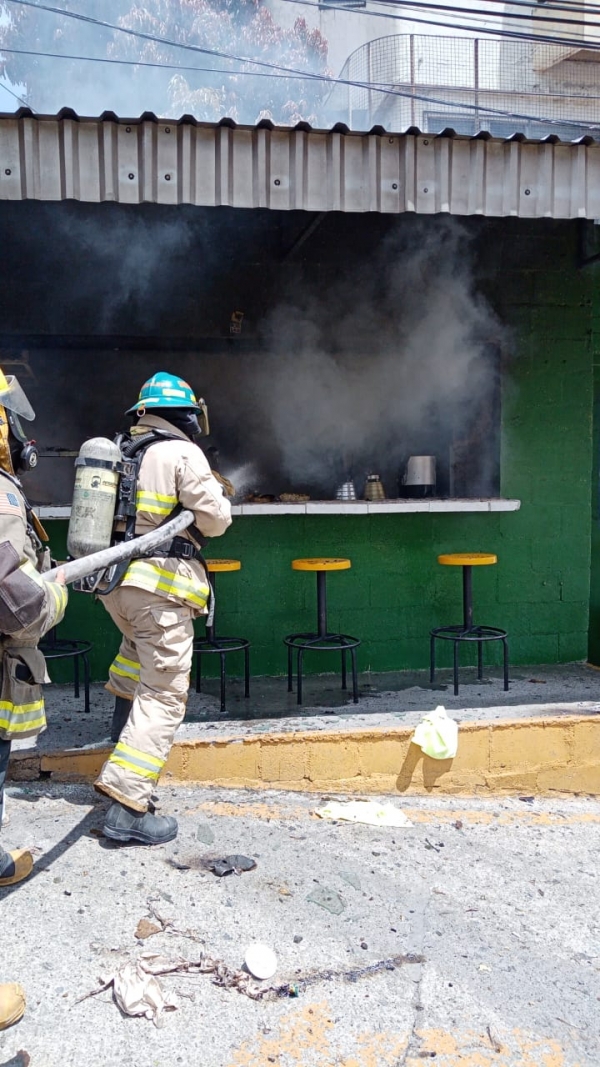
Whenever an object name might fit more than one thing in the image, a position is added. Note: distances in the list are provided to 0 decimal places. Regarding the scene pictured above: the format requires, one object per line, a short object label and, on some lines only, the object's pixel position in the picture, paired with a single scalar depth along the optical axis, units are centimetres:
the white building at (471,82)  1577
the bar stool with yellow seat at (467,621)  625
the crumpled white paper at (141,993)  281
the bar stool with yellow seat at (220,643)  574
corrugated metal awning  458
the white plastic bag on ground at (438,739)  492
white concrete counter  623
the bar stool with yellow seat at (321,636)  596
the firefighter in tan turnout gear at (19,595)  291
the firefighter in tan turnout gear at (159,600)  386
